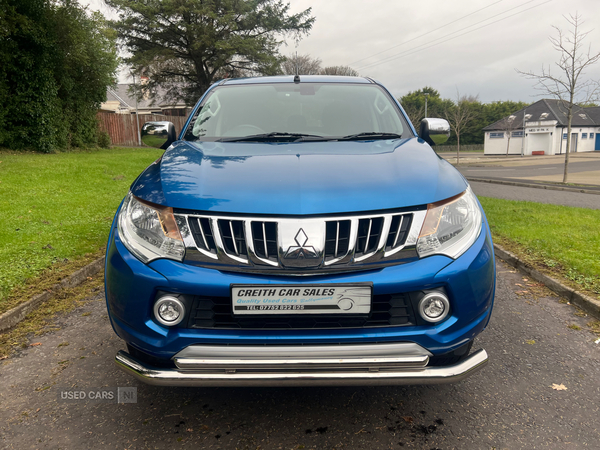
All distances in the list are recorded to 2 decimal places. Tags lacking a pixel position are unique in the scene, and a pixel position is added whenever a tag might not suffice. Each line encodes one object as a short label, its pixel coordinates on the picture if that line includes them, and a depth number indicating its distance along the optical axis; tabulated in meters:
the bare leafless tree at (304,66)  49.88
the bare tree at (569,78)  17.08
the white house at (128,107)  51.31
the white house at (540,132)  56.84
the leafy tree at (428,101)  76.25
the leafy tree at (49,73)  14.24
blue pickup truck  1.79
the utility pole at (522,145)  57.22
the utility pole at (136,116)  28.85
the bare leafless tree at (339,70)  54.91
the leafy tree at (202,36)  28.33
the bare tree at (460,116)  40.91
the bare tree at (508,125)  56.38
